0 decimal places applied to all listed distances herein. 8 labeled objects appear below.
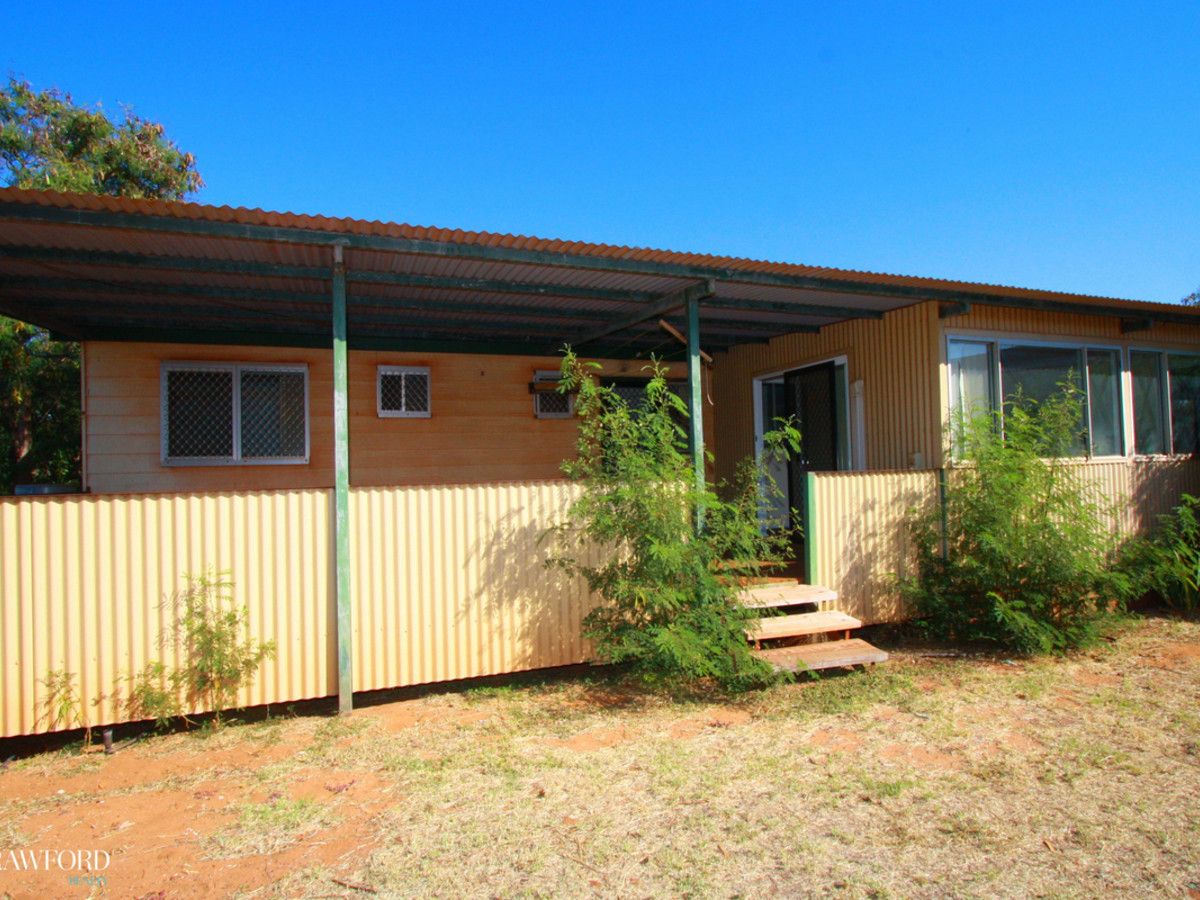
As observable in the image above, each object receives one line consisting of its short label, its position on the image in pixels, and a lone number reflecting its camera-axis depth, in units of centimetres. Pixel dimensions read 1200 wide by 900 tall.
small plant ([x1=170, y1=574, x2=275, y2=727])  444
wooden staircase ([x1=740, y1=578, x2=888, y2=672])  538
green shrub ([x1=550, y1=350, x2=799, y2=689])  493
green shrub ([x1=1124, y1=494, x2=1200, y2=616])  709
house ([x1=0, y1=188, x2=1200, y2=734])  434
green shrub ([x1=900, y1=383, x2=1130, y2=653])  593
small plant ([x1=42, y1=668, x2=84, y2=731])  414
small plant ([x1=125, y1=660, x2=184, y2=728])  431
